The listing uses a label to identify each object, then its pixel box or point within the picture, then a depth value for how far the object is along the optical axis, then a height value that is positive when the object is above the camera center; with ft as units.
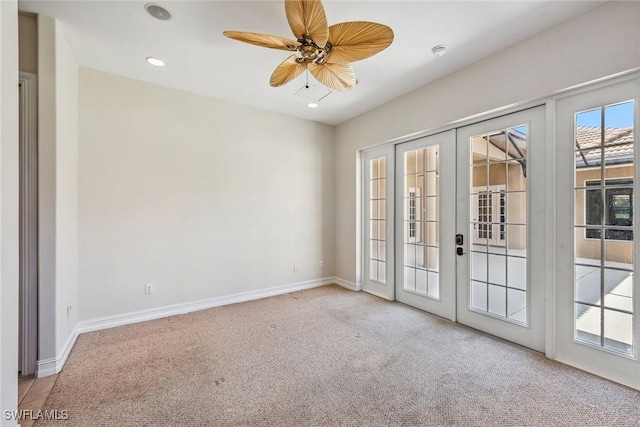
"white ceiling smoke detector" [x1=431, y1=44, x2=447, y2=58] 8.56 +5.18
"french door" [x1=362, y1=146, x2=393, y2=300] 13.41 -0.38
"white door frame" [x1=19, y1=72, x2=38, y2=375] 7.36 -0.28
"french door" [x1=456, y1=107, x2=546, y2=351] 8.45 -0.44
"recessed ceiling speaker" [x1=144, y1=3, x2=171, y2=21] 6.98 +5.29
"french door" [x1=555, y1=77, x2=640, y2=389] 6.80 -0.50
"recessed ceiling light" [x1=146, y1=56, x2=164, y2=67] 9.29 +5.27
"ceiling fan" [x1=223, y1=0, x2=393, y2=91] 5.78 +4.08
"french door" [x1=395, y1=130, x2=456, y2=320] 10.88 -0.42
